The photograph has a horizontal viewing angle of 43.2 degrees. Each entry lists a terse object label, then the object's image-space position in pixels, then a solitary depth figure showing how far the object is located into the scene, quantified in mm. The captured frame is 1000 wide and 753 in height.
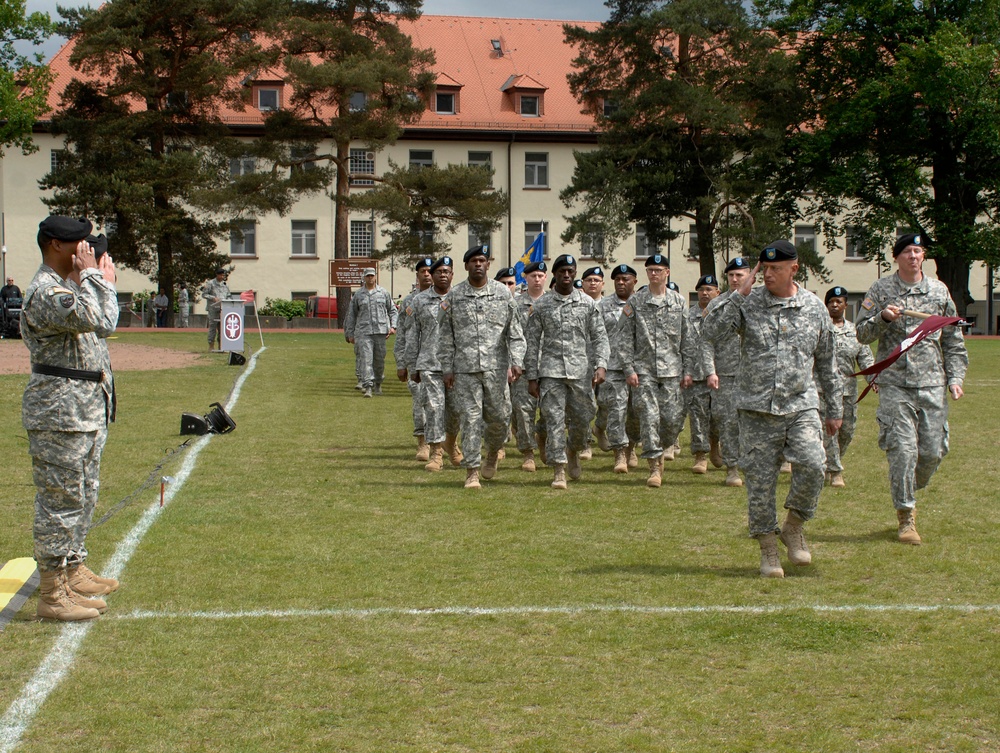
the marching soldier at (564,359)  11570
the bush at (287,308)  57750
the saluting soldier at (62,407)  6527
